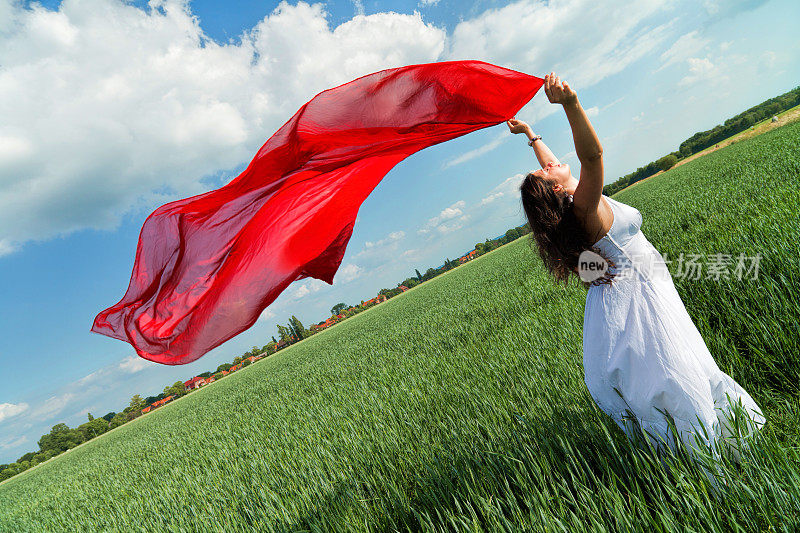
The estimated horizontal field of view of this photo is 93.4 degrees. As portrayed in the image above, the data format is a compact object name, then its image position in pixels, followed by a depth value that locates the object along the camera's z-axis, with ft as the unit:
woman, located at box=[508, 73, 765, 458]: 5.87
